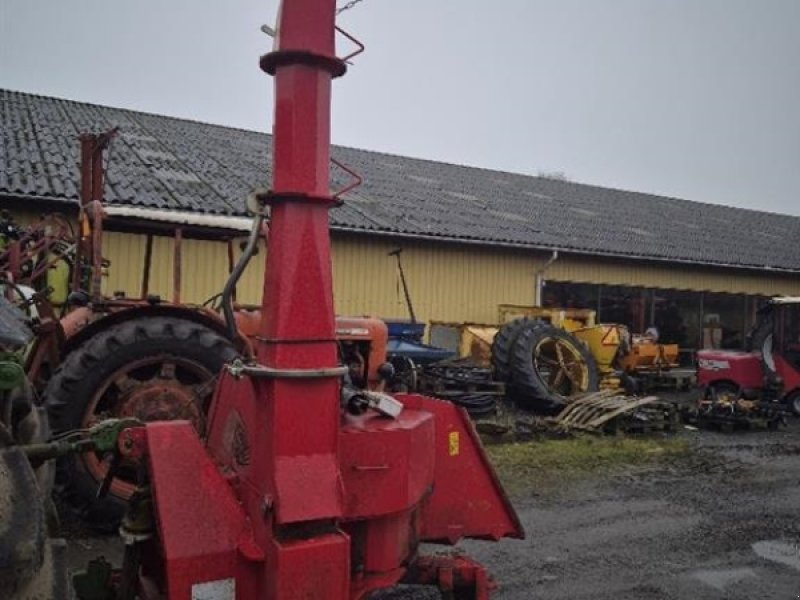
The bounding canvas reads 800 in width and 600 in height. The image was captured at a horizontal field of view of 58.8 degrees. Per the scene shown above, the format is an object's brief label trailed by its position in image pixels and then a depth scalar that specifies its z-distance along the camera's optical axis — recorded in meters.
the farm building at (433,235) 11.29
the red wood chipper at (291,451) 2.41
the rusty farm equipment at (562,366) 9.67
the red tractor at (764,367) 11.59
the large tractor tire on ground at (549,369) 10.19
